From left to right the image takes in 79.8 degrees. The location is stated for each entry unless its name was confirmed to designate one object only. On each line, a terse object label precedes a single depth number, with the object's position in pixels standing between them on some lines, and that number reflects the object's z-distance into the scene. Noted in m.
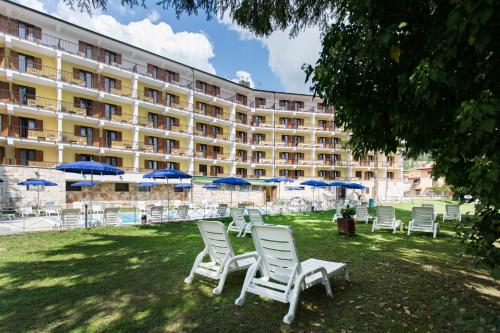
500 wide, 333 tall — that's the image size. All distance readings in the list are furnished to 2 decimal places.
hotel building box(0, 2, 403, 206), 24.09
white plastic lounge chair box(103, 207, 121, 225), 12.87
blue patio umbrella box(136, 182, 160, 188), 25.85
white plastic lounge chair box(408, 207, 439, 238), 10.31
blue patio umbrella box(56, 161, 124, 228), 11.47
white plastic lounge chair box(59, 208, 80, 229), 11.91
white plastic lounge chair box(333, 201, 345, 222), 15.29
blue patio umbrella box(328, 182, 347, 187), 24.53
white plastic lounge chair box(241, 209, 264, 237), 10.48
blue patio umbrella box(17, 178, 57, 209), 18.15
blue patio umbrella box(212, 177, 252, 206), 17.21
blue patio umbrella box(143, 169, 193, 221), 14.67
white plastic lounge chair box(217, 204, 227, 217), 18.10
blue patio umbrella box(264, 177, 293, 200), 24.46
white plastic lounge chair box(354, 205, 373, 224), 14.13
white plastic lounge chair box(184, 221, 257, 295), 4.82
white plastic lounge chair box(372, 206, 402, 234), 11.34
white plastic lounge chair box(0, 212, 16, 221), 17.00
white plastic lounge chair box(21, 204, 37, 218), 18.25
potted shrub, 10.60
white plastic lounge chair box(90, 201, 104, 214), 17.70
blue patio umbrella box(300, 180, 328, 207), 23.52
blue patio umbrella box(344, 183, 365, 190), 24.60
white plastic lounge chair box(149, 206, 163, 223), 14.53
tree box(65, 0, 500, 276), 2.14
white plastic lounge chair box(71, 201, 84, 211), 20.78
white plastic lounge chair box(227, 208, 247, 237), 11.09
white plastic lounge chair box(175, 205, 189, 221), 15.43
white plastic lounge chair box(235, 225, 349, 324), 3.91
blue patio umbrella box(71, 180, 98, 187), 21.04
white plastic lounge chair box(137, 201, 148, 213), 20.77
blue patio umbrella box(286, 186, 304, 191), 39.53
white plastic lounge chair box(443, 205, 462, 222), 14.29
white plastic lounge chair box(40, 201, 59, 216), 20.75
